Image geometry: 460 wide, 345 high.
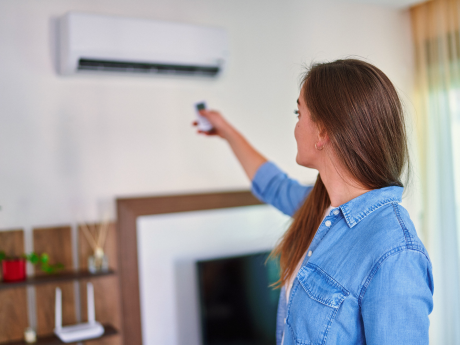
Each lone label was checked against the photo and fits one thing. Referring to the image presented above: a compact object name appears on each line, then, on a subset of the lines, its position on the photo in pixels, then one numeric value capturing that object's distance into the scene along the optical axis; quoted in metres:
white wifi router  1.91
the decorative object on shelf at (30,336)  1.90
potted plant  1.89
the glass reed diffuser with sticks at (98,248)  2.07
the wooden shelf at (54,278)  1.86
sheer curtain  2.82
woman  0.86
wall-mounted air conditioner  2.00
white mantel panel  2.24
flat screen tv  2.29
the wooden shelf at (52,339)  1.89
